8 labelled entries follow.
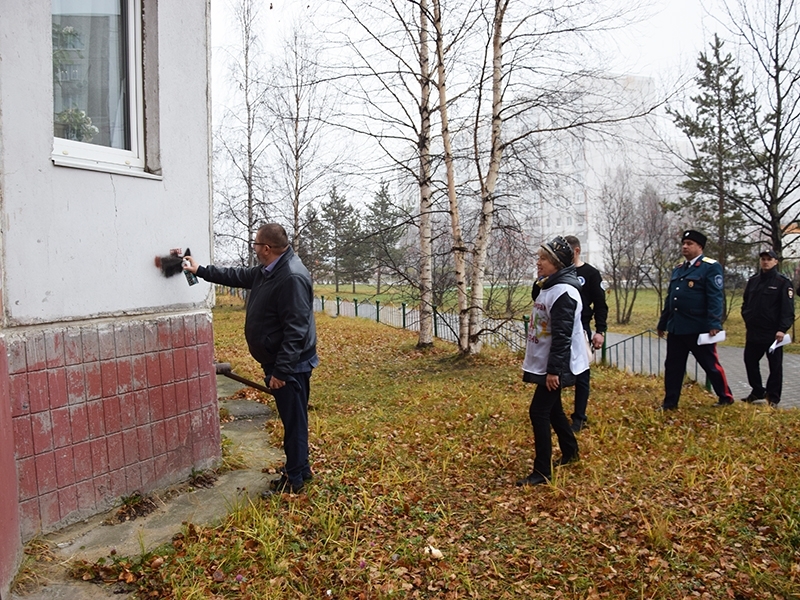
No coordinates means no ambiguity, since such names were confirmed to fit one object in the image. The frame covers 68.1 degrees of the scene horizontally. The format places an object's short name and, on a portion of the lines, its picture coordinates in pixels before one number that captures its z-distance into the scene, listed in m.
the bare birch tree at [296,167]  20.80
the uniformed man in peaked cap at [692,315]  6.04
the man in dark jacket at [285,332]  4.00
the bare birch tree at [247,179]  20.41
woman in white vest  4.22
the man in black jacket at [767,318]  7.07
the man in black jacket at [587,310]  5.71
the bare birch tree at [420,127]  10.13
